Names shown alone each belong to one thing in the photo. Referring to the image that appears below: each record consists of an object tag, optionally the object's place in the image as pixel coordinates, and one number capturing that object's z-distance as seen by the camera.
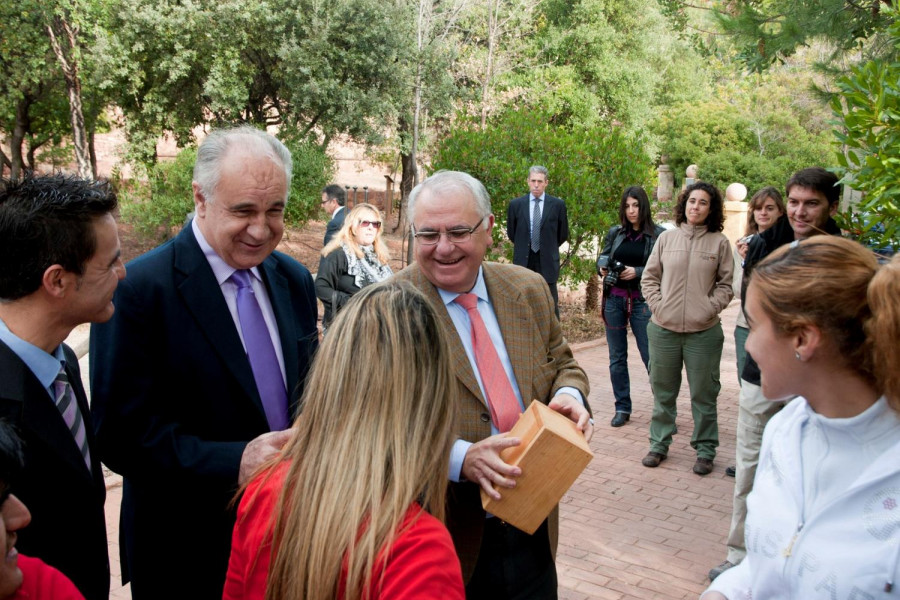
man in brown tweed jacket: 2.65
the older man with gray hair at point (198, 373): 2.34
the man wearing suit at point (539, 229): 10.07
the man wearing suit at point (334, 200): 10.15
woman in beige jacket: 6.17
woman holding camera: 7.53
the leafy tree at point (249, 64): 15.91
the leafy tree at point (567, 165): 11.88
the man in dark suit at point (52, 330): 2.08
